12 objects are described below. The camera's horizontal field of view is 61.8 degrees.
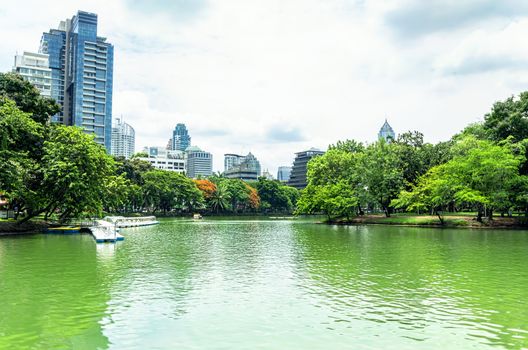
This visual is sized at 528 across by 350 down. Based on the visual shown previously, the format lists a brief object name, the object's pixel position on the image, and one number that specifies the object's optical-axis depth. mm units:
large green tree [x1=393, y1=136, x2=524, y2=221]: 46344
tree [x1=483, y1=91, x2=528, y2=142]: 50156
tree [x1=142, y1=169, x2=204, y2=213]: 94625
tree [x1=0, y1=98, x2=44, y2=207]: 33312
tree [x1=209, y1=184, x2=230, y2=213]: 112081
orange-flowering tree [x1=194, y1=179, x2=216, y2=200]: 111312
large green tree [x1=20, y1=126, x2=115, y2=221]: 38375
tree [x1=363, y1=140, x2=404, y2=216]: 62100
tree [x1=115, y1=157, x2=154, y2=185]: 87875
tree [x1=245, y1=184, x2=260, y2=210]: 122750
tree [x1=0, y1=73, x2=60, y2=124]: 41062
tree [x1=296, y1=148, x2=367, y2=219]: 63000
